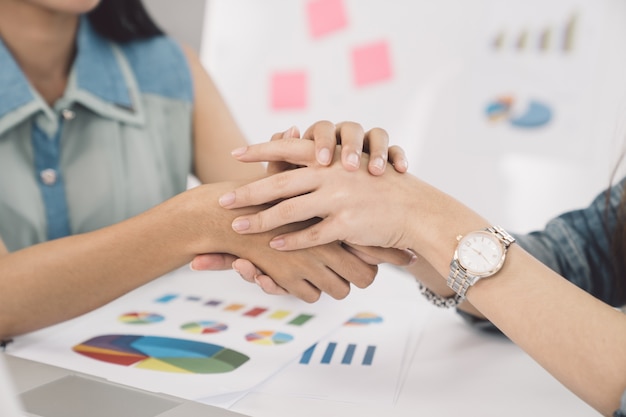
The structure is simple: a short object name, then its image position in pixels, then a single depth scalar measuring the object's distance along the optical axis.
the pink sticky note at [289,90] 2.24
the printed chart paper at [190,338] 0.73
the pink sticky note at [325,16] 2.21
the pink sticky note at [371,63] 2.14
